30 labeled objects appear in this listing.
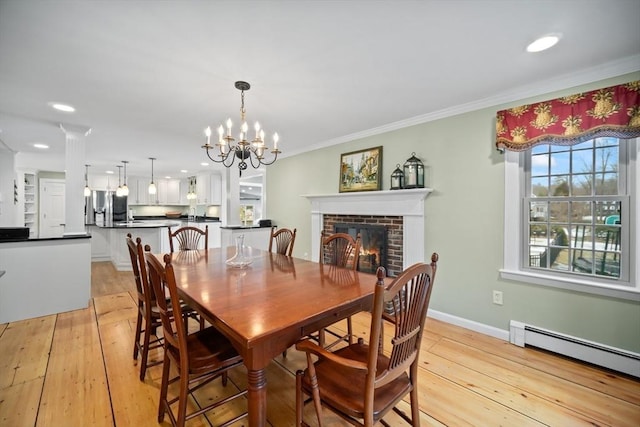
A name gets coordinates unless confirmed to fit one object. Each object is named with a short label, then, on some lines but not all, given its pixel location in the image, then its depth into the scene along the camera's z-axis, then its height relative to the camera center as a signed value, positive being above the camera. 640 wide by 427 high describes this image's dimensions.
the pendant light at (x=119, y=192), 6.35 +0.47
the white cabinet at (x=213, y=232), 7.10 -0.50
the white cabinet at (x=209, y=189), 7.28 +0.66
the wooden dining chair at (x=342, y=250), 2.35 -0.33
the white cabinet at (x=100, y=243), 6.09 -0.71
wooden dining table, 1.10 -0.46
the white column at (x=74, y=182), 3.28 +0.36
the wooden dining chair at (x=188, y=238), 3.27 -0.31
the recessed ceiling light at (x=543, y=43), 1.72 +1.13
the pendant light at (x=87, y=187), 6.65 +0.64
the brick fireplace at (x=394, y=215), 3.17 -0.02
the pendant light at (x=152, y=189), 6.29 +0.54
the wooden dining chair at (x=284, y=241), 2.97 -0.31
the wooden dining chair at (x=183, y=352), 1.29 -0.77
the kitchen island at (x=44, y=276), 2.91 -0.74
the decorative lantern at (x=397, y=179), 3.27 +0.42
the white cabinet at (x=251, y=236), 4.96 -0.43
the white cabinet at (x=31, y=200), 6.86 +0.30
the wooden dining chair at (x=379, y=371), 1.04 -0.70
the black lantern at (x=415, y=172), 3.13 +0.49
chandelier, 2.16 +0.59
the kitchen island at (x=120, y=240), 5.41 -0.59
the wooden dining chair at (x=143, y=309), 1.81 -0.70
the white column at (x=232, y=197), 5.21 +0.31
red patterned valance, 1.93 +0.77
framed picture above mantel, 3.62 +0.61
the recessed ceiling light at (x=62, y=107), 2.77 +1.10
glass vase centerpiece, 2.23 -0.39
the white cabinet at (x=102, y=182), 7.44 +0.82
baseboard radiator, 2.01 -1.08
